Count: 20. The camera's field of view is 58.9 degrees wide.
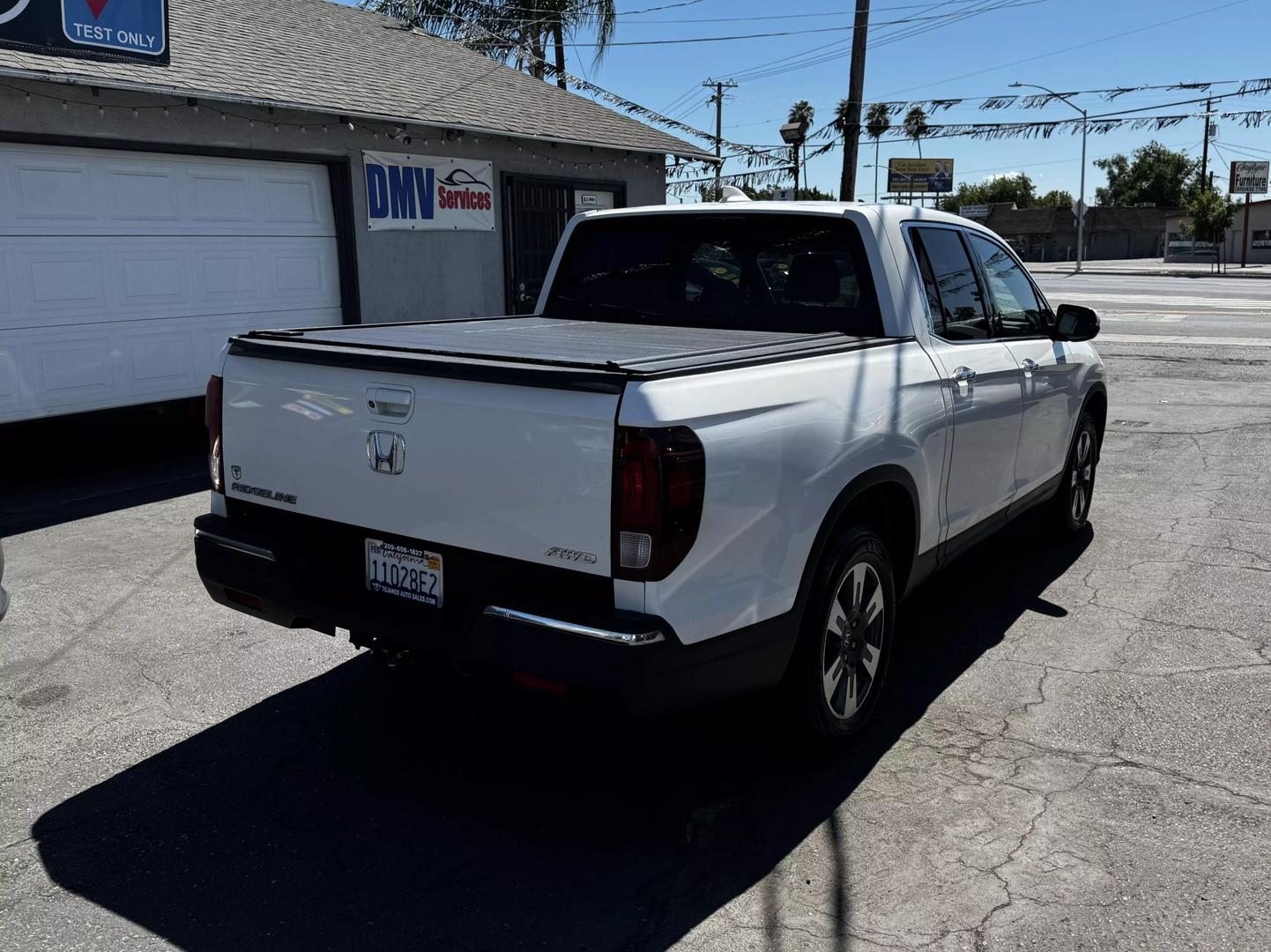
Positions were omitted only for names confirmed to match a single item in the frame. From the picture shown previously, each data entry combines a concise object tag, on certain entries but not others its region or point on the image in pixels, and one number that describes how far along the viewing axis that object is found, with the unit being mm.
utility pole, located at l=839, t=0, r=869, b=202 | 20797
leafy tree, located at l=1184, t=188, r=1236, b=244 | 60094
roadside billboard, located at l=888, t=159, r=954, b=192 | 107750
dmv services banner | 12383
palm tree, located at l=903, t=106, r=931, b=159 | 31867
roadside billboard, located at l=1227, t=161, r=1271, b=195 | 71375
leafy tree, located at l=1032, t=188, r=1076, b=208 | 112906
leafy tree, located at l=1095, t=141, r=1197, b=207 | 105875
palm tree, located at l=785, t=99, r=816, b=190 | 77912
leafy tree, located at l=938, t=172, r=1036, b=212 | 116156
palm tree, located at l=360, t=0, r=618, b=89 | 30672
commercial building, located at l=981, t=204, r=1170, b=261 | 89500
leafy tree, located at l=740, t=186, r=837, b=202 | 39500
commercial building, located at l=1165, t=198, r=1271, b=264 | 70000
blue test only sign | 9055
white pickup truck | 3086
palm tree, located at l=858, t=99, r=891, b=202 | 63038
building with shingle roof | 9234
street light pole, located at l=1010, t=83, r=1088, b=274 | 57375
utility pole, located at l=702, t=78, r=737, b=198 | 58906
